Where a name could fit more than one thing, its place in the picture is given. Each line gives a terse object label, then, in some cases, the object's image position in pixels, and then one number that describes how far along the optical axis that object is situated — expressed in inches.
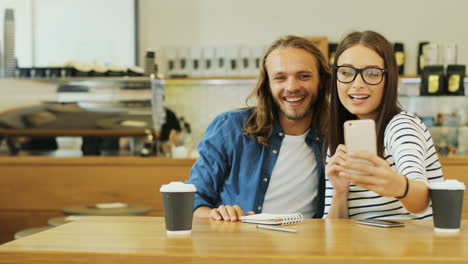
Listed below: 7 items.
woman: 68.8
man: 93.0
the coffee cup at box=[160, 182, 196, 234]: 59.7
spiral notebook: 64.7
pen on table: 59.8
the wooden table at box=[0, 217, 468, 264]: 48.5
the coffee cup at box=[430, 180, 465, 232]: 59.1
